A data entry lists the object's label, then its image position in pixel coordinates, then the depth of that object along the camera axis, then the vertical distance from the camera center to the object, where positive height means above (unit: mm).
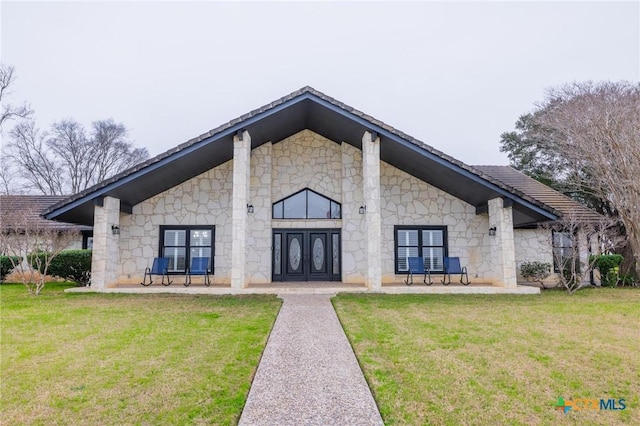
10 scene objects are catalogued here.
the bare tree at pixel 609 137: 11812 +3803
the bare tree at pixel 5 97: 20609 +8658
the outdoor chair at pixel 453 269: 11953 -611
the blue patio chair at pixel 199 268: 11508 -537
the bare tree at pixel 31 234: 12278 +624
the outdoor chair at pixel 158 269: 11645 -566
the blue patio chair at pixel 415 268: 11905 -580
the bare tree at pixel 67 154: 27859 +7722
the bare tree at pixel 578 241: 11523 +308
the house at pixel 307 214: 11750 +1227
